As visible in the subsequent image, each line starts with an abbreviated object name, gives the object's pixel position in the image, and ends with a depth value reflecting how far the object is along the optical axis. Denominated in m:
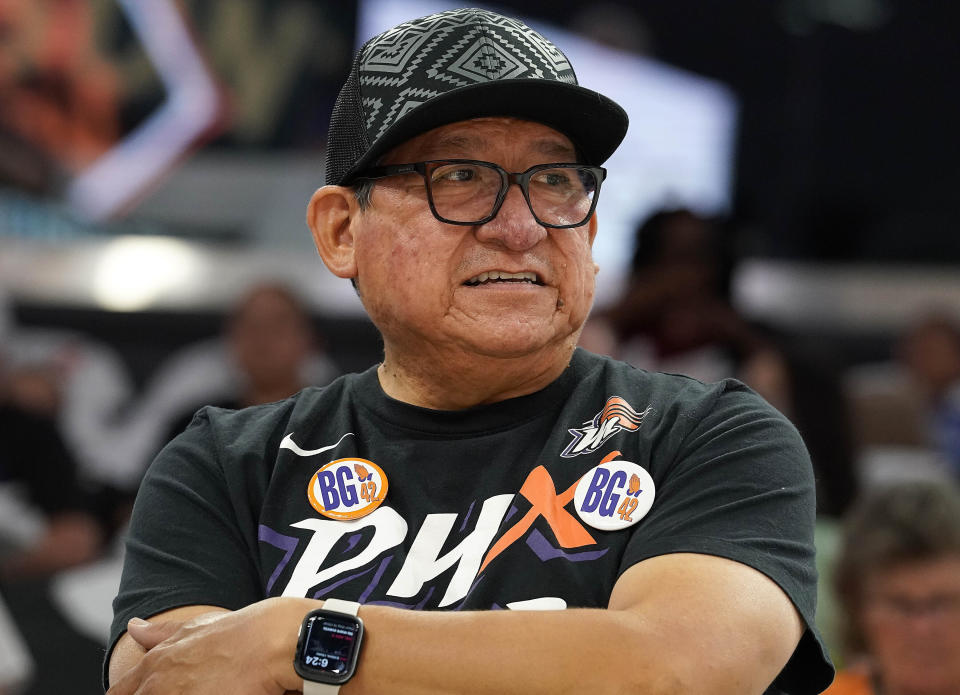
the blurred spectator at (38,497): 7.57
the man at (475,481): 2.38
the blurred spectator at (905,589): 4.86
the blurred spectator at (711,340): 6.89
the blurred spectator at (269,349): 8.03
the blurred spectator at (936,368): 9.23
